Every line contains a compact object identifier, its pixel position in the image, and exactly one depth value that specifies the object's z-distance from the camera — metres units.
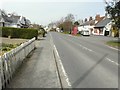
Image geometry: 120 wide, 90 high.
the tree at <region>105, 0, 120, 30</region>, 14.65
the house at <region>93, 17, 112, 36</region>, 35.31
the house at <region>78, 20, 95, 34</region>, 46.32
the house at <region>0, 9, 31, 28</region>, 29.66
